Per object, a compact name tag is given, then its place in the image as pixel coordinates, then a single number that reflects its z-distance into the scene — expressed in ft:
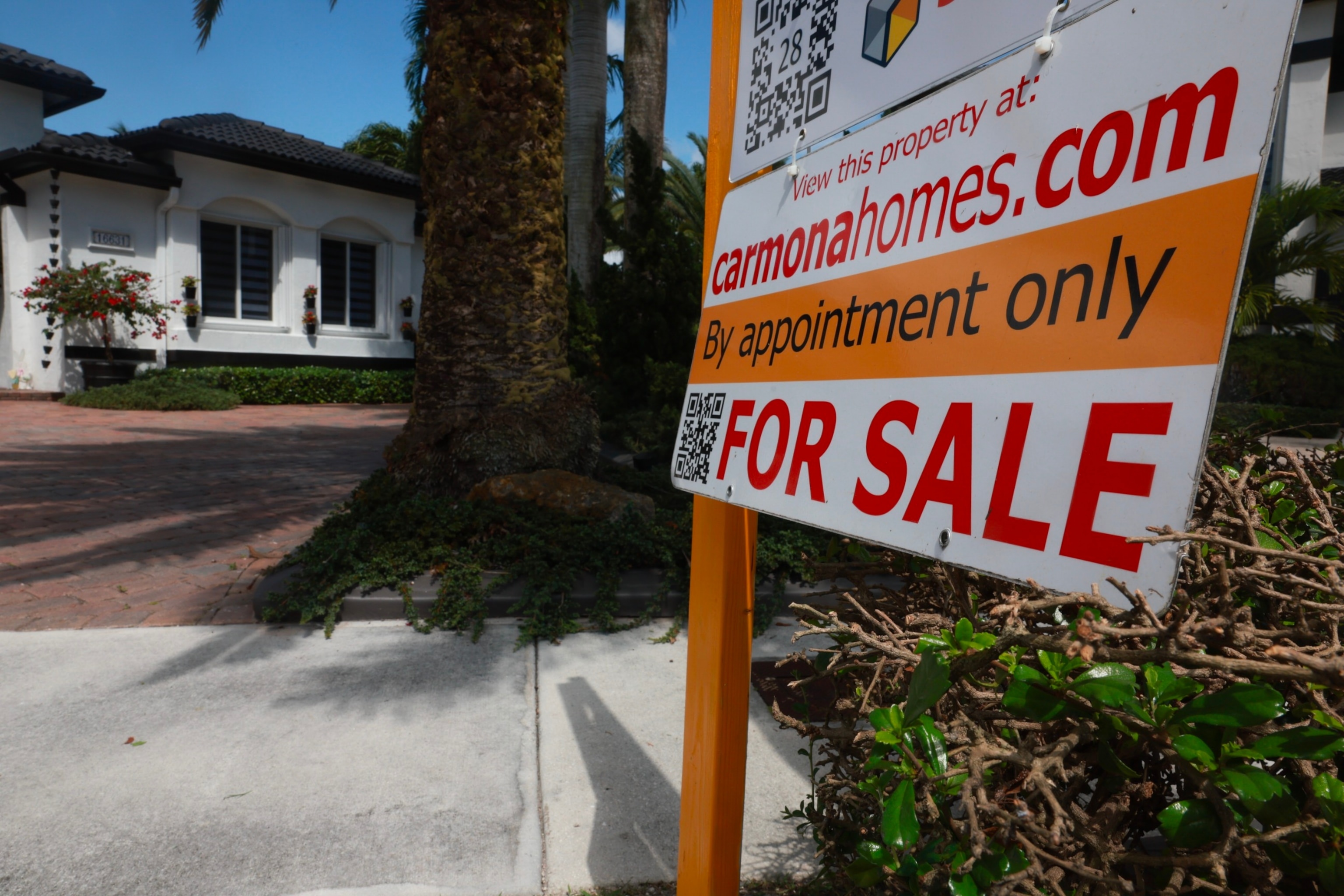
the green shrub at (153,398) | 43.80
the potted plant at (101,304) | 45.39
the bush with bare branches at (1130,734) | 2.70
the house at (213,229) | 47.67
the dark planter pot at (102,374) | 47.57
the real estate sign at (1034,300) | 2.77
